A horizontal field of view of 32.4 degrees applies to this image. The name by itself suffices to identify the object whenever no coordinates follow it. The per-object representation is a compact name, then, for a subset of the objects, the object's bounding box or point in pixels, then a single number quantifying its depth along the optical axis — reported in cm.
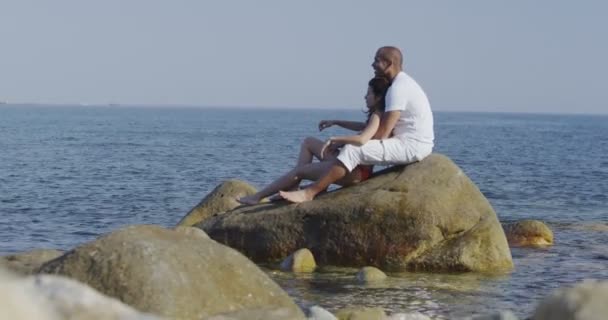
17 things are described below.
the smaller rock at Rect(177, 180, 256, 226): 1448
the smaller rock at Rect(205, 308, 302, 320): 697
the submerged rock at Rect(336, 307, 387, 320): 921
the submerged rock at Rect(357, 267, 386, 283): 1180
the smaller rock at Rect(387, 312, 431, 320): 901
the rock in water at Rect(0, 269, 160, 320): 337
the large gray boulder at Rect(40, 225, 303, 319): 759
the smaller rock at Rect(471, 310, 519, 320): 646
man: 1230
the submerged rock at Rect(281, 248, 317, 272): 1238
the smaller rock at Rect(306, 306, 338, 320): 897
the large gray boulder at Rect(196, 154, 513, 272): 1233
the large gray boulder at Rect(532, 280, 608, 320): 500
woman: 1245
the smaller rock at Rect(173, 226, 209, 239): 838
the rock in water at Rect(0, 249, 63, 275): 891
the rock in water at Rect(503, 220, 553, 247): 1561
